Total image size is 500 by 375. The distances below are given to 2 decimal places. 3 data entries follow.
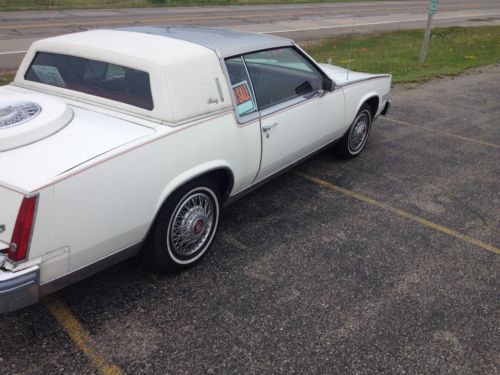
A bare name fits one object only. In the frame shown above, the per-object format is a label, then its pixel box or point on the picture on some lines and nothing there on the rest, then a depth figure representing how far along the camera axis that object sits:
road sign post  10.12
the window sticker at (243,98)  3.64
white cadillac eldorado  2.49
